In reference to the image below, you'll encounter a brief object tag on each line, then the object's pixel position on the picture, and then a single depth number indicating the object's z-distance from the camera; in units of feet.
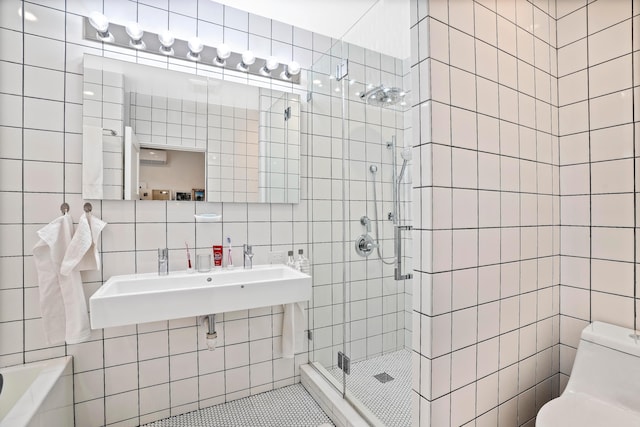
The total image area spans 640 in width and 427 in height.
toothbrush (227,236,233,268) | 6.11
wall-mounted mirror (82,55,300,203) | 5.20
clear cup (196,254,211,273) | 5.82
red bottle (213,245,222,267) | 5.96
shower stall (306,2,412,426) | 4.74
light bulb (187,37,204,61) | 5.74
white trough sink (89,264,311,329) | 4.38
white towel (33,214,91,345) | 4.76
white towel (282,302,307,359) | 6.40
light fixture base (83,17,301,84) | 5.32
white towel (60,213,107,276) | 4.75
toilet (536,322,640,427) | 3.65
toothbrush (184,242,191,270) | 5.76
